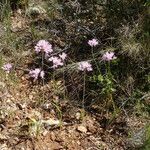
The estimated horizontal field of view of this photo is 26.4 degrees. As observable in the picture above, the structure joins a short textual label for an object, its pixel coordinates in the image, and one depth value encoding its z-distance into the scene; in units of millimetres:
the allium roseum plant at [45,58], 2839
